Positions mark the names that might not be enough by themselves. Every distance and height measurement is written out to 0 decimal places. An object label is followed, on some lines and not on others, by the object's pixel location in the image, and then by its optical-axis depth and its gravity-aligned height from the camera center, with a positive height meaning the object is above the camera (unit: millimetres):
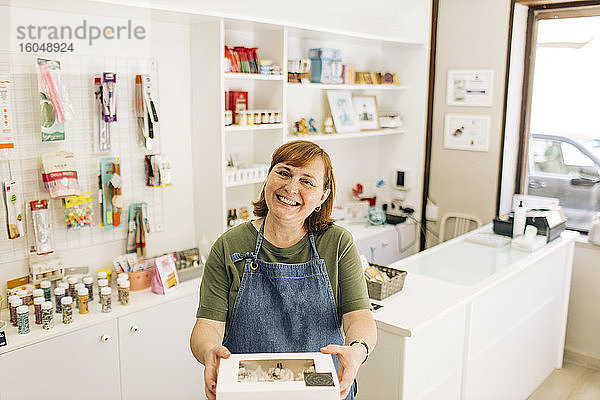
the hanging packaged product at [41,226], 2770 -571
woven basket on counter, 2543 -768
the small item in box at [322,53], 3925 +422
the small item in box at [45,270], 2787 -794
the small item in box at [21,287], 2660 -855
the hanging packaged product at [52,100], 2680 +39
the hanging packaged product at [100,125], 2936 -81
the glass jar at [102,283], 2756 -838
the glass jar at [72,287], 2791 -871
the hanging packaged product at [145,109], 3078 +7
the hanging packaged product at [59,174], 2773 -322
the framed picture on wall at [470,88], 4238 +216
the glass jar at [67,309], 2541 -897
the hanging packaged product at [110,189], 3043 -424
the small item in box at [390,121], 4582 -49
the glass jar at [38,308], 2529 -888
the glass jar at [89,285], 2790 -869
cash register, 3588 -671
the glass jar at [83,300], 2654 -887
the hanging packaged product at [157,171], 3213 -341
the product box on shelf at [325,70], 3936 +306
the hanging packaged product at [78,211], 2904 -523
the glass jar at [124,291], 2775 -882
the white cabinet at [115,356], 2447 -1149
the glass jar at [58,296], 2646 -868
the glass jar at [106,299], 2677 -893
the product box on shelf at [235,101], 3416 +65
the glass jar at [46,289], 2704 -856
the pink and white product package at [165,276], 2955 -864
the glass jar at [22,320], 2443 -909
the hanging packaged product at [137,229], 3207 -669
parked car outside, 4191 -434
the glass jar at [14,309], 2502 -883
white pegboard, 2697 -182
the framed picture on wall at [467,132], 4309 -121
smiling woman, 1701 -500
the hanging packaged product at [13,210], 2652 -481
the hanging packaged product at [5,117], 2576 -42
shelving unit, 3277 +42
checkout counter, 2344 -1001
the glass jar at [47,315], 2484 -903
